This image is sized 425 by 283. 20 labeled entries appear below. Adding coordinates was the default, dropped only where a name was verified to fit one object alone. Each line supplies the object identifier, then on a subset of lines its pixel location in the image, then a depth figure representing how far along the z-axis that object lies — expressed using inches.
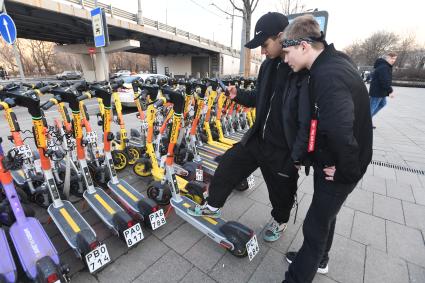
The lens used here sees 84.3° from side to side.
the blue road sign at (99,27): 229.9
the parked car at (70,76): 1469.0
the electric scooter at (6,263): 77.1
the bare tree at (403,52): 1711.6
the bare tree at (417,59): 1398.9
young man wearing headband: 54.1
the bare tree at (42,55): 2049.7
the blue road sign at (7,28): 197.6
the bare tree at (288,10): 595.2
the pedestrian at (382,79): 257.4
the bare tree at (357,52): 2098.2
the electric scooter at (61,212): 83.3
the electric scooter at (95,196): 96.3
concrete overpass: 581.0
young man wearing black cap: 68.5
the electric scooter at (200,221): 93.1
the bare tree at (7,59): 1854.9
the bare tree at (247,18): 402.0
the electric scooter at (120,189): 106.4
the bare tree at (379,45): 1953.7
